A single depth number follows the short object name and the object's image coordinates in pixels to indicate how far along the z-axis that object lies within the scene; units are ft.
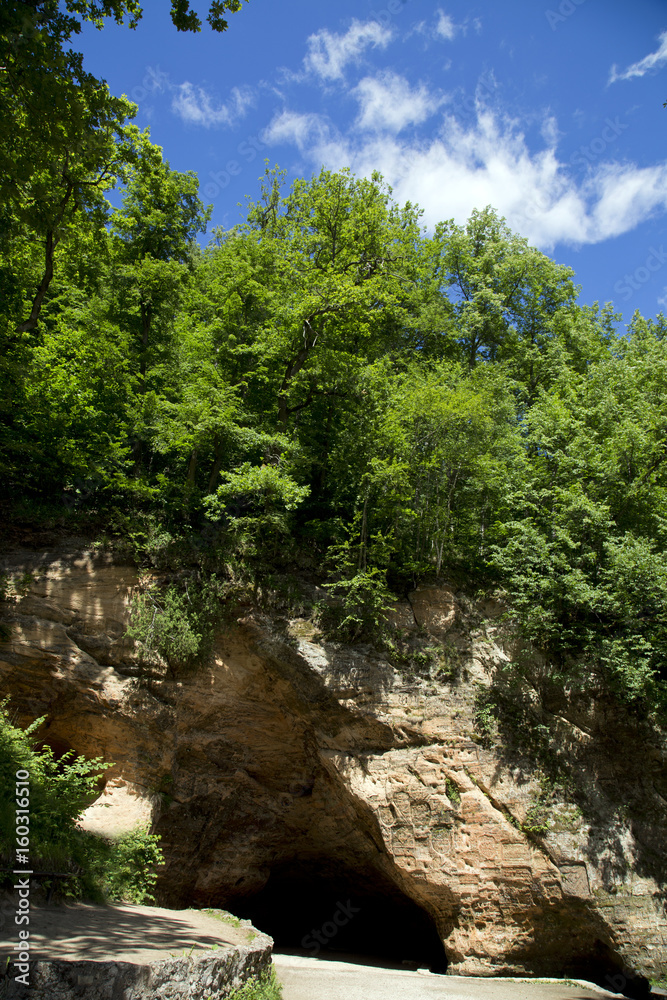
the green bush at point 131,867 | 34.30
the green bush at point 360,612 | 44.19
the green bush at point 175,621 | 42.42
